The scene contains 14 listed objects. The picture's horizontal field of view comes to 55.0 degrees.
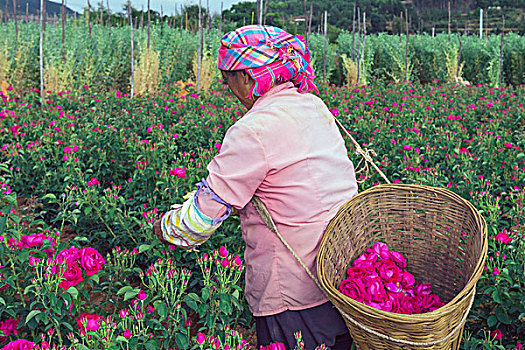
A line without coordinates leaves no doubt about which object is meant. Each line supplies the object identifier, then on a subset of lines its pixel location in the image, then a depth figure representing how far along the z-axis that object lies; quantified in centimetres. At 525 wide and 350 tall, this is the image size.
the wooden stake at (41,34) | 714
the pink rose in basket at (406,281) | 183
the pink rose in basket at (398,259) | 188
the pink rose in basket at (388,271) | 176
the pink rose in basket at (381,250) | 188
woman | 163
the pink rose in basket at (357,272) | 174
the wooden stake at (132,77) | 825
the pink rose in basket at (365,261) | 182
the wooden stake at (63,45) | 848
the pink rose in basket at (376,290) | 167
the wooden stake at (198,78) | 773
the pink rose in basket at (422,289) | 184
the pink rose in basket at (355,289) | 166
